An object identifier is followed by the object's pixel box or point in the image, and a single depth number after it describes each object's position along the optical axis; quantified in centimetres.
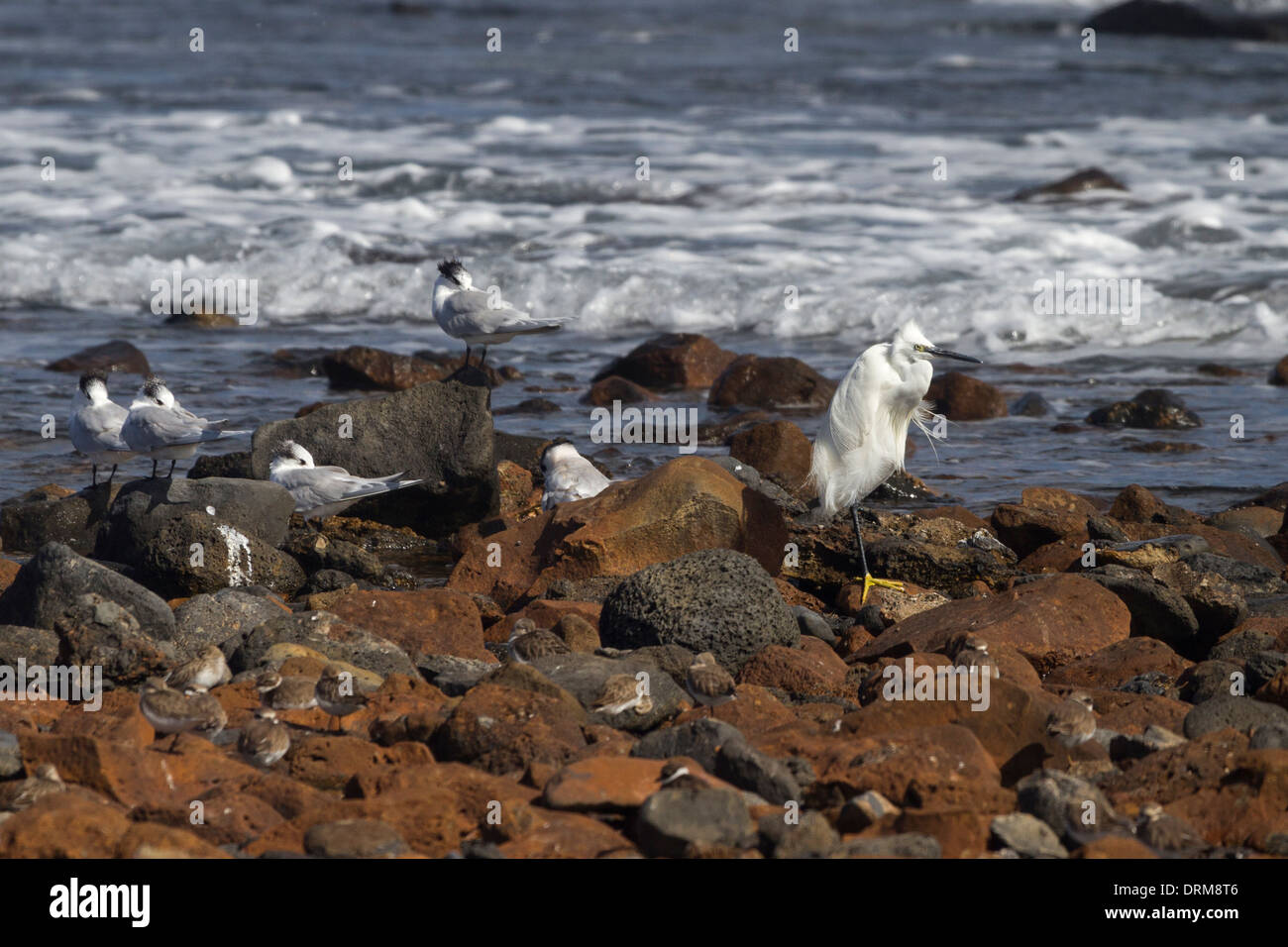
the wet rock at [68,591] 1267
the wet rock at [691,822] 844
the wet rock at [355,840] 838
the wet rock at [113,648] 1175
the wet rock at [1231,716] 1056
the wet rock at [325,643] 1214
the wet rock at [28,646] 1200
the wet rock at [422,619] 1305
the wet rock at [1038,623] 1270
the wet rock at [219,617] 1275
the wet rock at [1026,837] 851
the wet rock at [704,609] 1252
